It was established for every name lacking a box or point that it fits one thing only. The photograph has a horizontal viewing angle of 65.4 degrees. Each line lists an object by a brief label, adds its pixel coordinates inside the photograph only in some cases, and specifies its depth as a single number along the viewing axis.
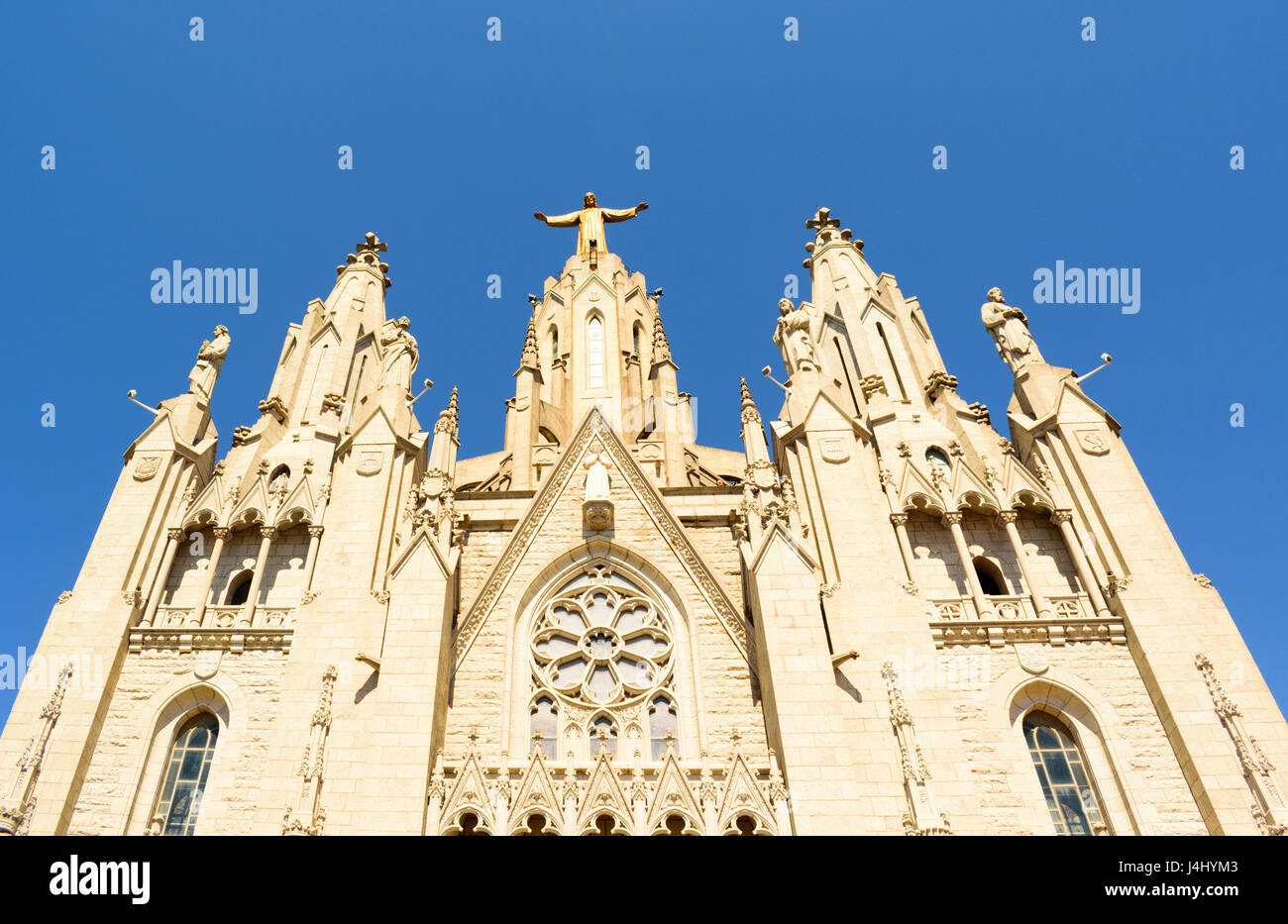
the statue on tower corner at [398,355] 24.89
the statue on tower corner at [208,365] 24.47
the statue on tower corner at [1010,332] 24.50
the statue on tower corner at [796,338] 24.88
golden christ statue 40.62
